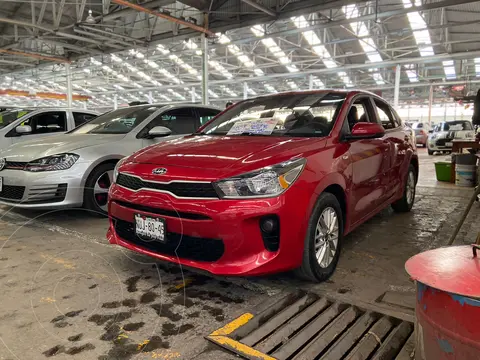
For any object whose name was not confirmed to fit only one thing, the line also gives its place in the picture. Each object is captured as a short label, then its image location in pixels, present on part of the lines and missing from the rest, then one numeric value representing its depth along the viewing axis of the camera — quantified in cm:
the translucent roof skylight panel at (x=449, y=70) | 2089
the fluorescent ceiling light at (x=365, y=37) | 1222
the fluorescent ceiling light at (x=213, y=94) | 3153
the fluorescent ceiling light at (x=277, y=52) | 1716
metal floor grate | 184
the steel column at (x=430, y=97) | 2393
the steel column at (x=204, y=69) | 1047
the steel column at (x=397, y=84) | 1813
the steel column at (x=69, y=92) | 1612
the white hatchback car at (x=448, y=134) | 1298
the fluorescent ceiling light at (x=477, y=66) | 2061
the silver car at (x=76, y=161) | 383
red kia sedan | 216
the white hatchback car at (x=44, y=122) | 630
